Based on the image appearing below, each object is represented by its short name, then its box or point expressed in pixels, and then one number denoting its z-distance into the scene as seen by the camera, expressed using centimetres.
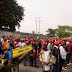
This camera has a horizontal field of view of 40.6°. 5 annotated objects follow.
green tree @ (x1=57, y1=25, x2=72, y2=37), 6462
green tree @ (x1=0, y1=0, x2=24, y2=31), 2552
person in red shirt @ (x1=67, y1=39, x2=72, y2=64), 643
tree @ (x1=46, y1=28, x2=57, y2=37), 8944
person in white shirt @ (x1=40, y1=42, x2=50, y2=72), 367
